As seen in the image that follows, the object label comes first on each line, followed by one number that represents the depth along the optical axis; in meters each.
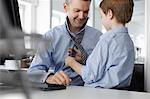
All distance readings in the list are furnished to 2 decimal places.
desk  0.62
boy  0.89
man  1.16
